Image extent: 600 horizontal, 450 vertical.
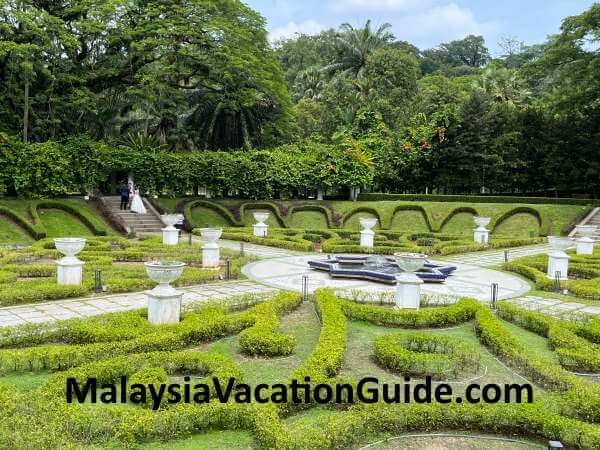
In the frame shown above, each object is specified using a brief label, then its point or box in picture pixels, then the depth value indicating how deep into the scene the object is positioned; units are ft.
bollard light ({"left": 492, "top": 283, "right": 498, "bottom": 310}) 32.35
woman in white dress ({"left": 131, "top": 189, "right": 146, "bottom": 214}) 78.02
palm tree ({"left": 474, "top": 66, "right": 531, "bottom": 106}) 124.06
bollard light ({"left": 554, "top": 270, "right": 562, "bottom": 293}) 38.68
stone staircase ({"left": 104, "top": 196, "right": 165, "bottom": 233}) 74.79
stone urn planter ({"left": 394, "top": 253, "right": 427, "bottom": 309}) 30.91
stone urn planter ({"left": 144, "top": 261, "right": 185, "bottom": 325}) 25.58
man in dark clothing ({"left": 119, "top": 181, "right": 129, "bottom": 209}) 78.59
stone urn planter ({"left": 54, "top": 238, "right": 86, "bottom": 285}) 34.50
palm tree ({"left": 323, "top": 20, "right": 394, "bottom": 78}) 127.13
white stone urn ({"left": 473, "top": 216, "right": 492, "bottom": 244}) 66.18
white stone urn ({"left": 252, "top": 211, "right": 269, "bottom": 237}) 70.18
